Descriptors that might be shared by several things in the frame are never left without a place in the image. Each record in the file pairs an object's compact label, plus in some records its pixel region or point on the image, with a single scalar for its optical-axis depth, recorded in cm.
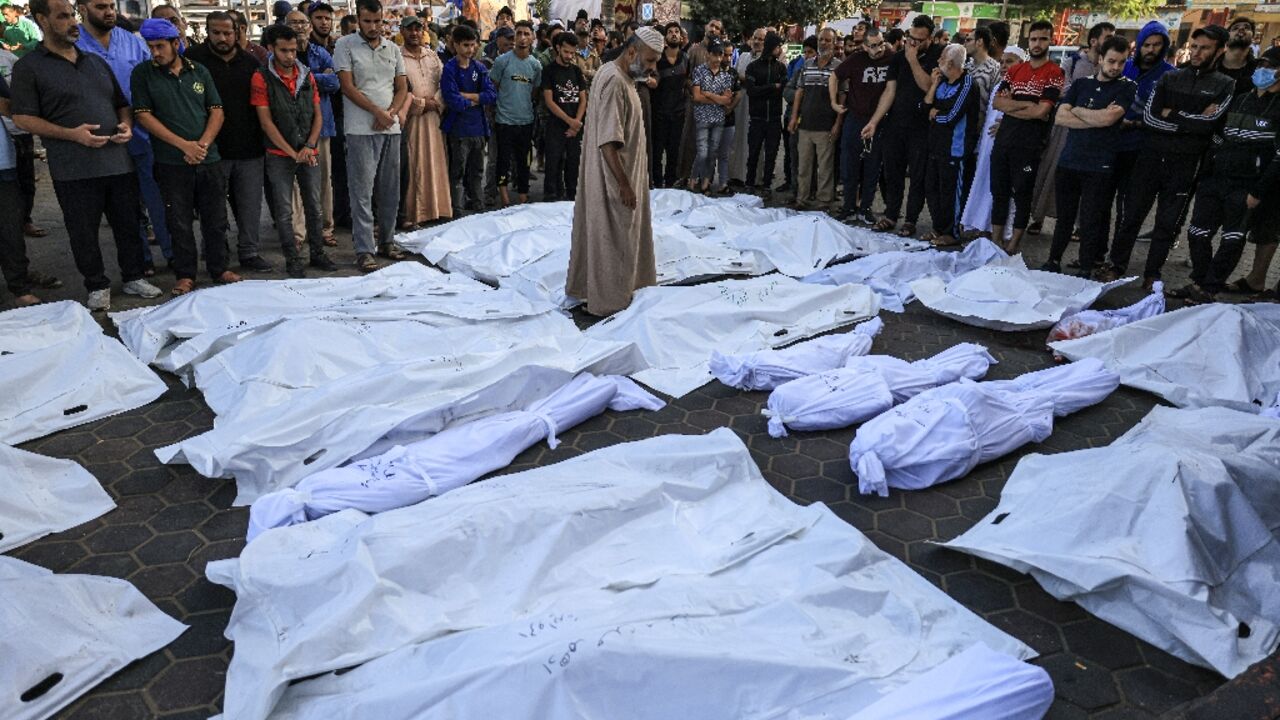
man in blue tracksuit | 691
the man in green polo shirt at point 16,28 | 908
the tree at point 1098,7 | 2806
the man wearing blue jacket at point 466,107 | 775
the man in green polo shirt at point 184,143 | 525
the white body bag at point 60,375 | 385
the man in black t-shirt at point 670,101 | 934
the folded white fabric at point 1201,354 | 431
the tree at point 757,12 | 2178
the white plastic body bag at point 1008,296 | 535
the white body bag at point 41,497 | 301
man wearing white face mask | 550
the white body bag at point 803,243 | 660
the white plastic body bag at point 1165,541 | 252
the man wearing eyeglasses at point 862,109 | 775
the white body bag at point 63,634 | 220
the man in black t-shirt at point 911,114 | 730
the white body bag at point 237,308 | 453
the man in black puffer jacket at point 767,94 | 935
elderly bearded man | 508
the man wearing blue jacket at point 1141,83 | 619
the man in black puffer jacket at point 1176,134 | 566
